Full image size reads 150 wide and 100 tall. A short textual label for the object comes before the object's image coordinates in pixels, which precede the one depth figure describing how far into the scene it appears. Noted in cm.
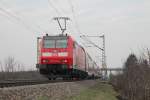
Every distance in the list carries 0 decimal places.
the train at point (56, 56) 3275
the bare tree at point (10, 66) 9599
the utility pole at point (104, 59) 7022
